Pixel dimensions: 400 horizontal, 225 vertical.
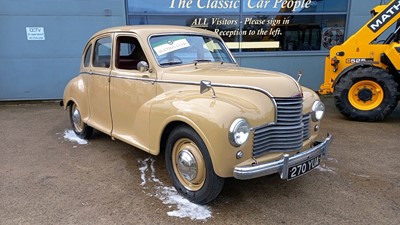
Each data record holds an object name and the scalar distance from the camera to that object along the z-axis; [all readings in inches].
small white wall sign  325.7
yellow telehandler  247.8
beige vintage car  115.3
